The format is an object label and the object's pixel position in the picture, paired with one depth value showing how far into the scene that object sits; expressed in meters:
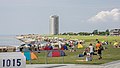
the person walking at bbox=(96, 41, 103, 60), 25.97
